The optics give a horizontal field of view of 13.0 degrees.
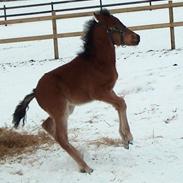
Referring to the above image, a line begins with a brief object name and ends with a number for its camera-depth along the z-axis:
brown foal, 8.90
